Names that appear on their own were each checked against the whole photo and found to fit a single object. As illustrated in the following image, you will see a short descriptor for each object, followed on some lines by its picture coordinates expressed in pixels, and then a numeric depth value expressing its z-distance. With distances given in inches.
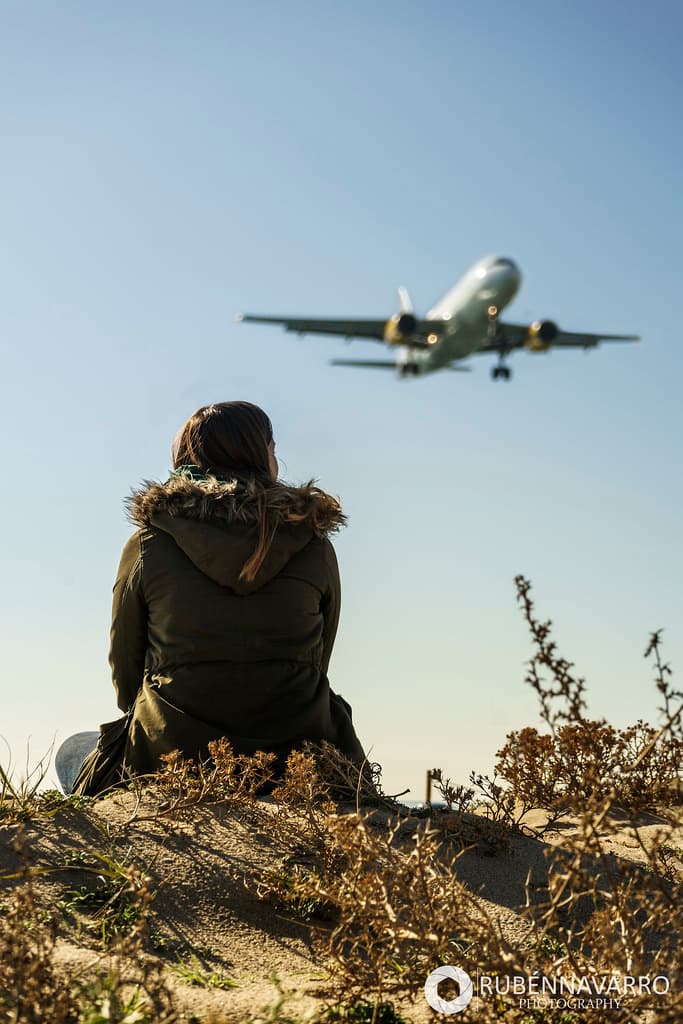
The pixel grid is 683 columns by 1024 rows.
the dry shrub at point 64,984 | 78.9
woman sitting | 145.4
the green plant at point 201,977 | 97.9
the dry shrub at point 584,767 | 97.7
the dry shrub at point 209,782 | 129.1
